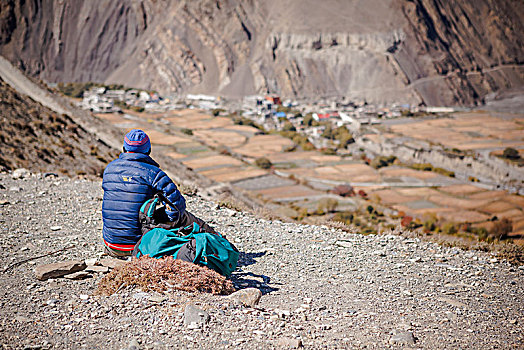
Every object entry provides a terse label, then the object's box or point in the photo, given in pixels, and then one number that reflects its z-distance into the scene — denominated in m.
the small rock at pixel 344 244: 6.84
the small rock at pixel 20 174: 9.52
